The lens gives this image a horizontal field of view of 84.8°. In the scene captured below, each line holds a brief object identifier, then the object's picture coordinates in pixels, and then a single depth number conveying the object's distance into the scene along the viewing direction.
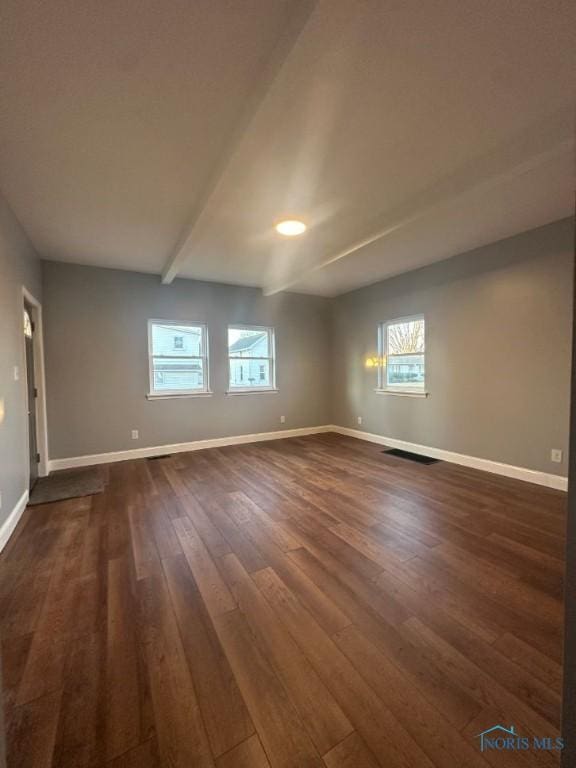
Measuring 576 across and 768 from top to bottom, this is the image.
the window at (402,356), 4.70
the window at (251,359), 5.48
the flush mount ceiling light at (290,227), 3.07
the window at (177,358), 4.85
